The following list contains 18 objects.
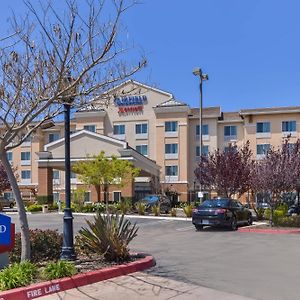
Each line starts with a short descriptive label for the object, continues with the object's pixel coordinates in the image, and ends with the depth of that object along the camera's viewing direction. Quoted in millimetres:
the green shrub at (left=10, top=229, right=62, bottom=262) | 7700
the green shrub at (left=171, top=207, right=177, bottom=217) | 23471
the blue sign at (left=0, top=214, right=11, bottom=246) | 6858
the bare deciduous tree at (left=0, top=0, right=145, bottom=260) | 6727
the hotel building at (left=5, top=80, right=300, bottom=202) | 44848
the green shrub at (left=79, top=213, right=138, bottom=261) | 7678
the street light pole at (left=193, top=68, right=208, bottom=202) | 23266
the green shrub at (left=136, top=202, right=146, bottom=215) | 24860
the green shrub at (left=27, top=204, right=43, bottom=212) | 30918
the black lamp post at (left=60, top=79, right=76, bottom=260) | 7484
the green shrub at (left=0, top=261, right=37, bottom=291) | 5879
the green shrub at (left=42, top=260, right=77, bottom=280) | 6306
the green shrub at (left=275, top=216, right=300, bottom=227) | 16994
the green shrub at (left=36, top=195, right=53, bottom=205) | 33306
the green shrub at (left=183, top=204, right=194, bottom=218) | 22742
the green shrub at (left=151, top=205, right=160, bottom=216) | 24222
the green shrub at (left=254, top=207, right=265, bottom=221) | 21503
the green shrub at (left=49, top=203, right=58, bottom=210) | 31867
